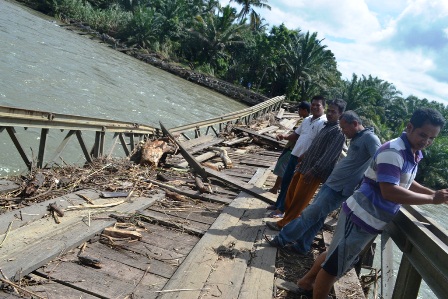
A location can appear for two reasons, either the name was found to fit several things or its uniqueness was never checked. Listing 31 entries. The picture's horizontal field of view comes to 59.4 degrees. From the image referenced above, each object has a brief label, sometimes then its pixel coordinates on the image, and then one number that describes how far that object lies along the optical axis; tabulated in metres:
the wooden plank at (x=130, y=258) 3.30
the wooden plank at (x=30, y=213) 3.37
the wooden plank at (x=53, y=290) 2.67
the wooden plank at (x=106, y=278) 2.85
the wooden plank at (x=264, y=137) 10.74
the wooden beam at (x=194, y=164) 6.41
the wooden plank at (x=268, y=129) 13.36
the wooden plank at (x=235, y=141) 10.26
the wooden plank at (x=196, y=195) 5.48
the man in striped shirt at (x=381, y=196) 2.61
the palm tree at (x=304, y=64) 33.91
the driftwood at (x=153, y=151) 6.66
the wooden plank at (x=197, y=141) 8.58
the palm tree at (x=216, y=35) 37.97
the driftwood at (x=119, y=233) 3.68
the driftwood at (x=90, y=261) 3.14
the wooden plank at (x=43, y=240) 2.83
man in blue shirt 3.58
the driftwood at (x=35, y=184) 4.18
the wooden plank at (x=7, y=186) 4.16
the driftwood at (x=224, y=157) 8.01
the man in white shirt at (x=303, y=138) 4.89
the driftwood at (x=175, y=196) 5.21
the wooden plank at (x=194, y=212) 4.68
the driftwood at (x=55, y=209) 3.79
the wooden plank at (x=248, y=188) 5.66
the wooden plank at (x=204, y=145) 8.44
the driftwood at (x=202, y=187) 5.73
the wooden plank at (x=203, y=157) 7.12
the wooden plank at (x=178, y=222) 4.25
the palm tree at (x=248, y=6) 45.50
